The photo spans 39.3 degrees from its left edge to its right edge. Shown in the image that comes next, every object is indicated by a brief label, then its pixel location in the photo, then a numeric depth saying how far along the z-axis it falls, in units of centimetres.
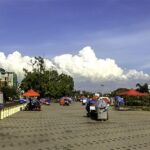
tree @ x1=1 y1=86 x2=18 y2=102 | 5723
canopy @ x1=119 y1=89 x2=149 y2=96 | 2505
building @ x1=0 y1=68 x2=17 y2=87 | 7938
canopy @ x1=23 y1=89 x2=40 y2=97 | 2621
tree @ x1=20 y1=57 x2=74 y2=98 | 5127
